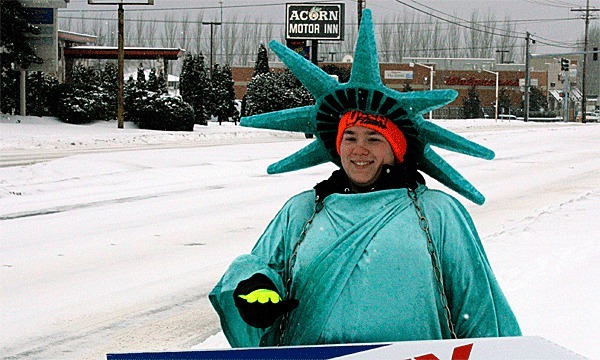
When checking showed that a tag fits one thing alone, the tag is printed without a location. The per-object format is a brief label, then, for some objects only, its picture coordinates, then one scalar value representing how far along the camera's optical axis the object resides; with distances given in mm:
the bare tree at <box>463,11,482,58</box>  118438
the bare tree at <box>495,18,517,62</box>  119081
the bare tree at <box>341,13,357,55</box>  113038
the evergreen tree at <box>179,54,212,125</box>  47281
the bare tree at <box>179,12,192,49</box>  110938
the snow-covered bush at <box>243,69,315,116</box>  39212
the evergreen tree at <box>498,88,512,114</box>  84831
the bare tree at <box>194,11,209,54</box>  107856
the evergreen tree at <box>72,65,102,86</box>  48366
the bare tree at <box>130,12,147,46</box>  110938
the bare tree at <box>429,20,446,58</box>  115788
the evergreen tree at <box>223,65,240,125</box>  53153
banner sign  2059
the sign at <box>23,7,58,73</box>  35344
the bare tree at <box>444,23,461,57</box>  118000
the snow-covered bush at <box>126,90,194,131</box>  35906
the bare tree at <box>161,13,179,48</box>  112188
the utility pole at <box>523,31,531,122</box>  68688
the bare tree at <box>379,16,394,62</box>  109625
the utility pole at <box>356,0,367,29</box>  35156
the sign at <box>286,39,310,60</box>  34688
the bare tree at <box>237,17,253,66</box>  115406
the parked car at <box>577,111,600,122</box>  88612
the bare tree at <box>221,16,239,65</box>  113625
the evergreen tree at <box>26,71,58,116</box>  37844
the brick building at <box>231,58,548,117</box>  87625
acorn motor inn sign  34094
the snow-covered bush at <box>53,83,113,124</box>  34188
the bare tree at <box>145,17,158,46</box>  114875
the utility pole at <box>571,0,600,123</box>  72812
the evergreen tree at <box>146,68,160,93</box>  37641
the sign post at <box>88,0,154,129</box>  32759
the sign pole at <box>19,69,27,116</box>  34656
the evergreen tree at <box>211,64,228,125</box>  51625
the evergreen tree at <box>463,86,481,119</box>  80500
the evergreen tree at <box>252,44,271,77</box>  54125
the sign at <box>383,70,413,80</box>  86562
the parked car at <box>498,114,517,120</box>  77294
